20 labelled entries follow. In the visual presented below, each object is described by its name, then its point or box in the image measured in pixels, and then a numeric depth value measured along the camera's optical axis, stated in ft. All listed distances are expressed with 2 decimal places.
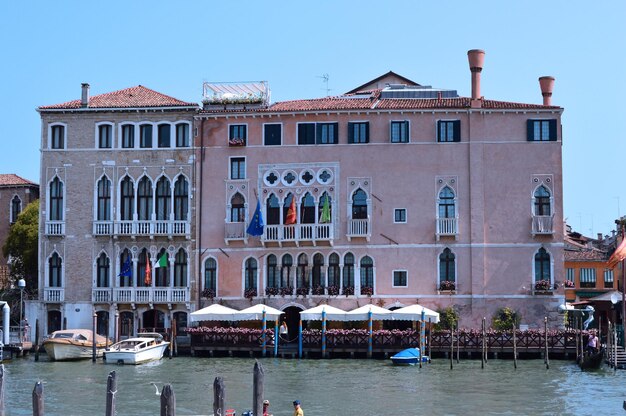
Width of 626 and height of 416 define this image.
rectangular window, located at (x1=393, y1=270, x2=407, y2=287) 155.12
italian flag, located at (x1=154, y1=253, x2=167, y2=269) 159.22
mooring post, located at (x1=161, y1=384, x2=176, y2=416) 74.13
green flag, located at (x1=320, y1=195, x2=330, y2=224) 155.43
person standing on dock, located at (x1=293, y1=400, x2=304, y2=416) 80.43
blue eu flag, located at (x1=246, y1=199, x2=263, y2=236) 155.63
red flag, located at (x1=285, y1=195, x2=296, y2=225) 156.04
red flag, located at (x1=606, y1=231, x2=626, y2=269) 129.18
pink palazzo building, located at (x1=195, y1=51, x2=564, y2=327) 153.58
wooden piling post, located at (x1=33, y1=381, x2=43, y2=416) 76.43
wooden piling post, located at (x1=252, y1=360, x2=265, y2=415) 81.51
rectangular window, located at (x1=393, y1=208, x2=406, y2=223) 155.63
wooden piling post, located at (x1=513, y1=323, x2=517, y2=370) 133.39
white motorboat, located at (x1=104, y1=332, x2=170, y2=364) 139.44
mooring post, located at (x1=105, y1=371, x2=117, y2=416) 78.48
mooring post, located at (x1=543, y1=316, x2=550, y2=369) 133.92
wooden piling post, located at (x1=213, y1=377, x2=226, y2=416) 78.33
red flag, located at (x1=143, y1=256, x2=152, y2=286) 159.33
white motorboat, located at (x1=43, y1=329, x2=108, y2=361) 145.28
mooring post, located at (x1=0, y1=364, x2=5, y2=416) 81.05
